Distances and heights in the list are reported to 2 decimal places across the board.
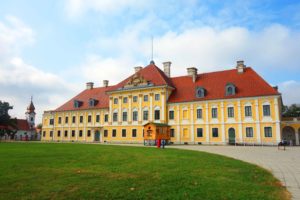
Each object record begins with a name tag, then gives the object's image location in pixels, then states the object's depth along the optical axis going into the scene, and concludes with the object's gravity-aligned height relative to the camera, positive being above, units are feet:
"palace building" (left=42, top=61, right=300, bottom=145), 118.83 +11.86
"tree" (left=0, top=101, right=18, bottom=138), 169.22 +8.75
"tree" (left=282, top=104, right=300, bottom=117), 180.96 +15.02
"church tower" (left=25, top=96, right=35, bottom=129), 288.39 +18.30
